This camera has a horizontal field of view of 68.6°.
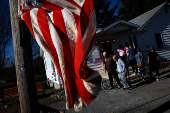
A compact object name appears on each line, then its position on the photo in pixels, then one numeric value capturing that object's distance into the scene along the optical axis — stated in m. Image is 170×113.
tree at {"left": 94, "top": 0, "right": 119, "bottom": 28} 28.62
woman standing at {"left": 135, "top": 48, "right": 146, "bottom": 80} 7.26
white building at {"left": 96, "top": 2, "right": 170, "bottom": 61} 12.56
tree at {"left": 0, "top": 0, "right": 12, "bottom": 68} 19.45
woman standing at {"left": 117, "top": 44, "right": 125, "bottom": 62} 9.20
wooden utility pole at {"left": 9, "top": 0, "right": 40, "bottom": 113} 2.04
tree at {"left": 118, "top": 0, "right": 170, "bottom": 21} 35.14
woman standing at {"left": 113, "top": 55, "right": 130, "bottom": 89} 6.19
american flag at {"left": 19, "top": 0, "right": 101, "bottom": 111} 1.45
